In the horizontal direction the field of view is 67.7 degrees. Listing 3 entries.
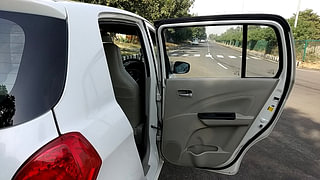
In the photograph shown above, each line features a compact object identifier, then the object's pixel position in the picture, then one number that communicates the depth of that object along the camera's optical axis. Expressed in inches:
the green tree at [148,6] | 464.7
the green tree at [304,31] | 894.4
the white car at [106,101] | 36.2
